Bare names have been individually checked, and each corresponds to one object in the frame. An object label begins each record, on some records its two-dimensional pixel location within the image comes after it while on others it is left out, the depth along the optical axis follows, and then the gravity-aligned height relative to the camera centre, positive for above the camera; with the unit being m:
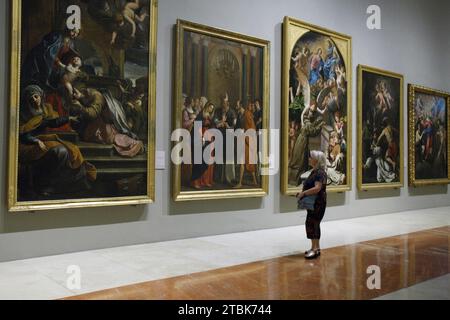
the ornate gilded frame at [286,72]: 11.69 +2.49
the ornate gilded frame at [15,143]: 7.50 +0.40
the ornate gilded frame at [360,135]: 13.98 +1.03
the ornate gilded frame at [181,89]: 9.57 +1.64
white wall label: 9.41 +0.16
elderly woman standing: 7.85 -0.45
